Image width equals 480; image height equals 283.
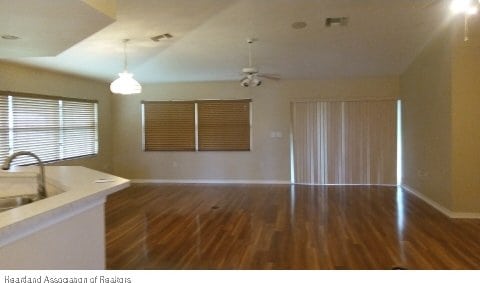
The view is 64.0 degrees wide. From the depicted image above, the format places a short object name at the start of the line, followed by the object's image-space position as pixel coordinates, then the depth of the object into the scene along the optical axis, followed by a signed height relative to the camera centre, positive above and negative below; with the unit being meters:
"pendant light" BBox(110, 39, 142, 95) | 5.23 +0.72
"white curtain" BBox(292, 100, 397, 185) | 8.41 -0.14
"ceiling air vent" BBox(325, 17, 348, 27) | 5.41 +1.64
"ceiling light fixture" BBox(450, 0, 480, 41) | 3.33 +1.17
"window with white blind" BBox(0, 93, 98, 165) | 5.85 +0.21
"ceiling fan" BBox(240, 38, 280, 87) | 5.56 +0.94
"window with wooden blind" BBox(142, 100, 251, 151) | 8.92 +0.28
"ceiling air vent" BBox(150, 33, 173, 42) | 5.69 +1.51
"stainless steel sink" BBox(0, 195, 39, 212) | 2.73 -0.44
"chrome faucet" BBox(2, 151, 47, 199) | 2.43 -0.23
